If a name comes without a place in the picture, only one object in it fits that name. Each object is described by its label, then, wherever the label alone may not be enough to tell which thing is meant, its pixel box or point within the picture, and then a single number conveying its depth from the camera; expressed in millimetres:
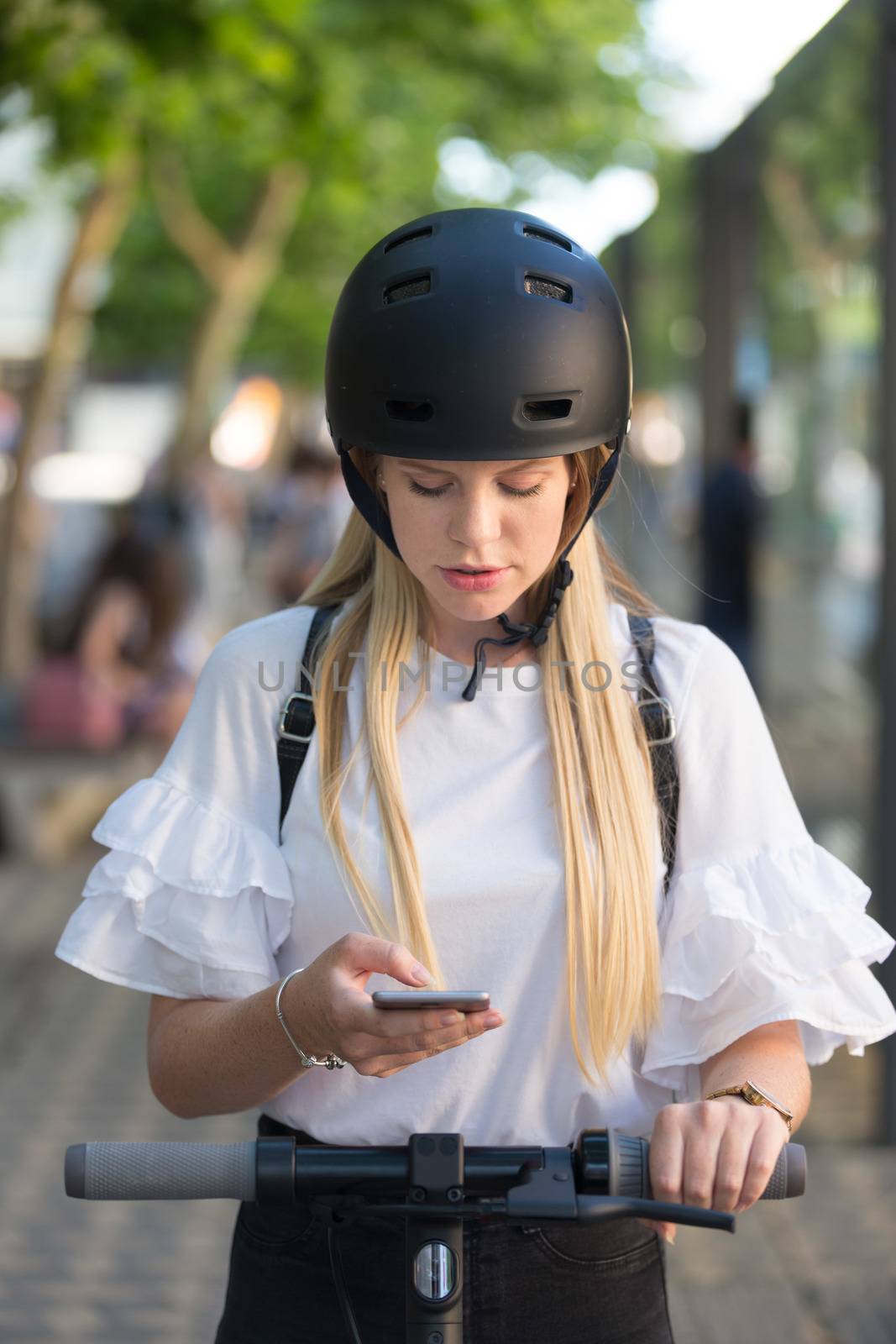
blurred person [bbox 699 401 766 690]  17825
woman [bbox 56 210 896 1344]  3650
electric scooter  3185
